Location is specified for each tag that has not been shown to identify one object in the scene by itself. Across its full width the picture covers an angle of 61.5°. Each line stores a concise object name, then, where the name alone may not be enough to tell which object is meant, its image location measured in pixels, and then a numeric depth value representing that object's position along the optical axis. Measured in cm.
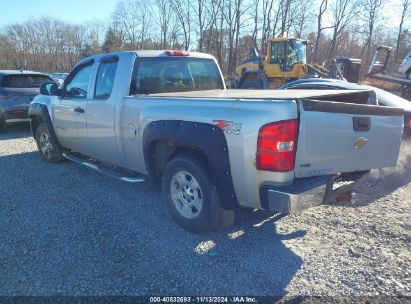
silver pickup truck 286
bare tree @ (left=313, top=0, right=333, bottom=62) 4522
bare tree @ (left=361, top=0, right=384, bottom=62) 5018
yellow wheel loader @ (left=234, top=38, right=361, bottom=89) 1669
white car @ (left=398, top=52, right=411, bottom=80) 1831
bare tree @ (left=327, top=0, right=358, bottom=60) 4701
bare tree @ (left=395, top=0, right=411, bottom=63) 5241
